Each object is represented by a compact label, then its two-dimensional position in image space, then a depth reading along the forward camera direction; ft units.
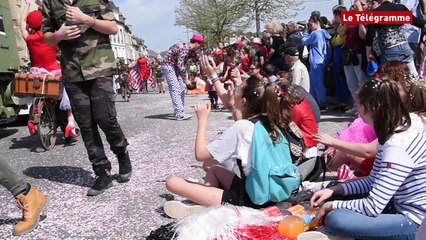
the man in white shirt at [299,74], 19.31
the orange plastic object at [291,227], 8.46
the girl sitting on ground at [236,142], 9.31
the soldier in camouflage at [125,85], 48.65
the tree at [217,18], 92.63
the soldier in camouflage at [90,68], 12.35
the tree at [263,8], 80.83
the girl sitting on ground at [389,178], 7.45
